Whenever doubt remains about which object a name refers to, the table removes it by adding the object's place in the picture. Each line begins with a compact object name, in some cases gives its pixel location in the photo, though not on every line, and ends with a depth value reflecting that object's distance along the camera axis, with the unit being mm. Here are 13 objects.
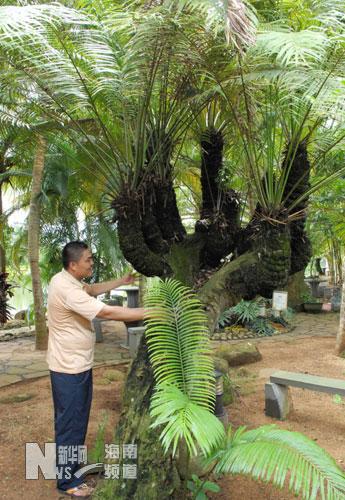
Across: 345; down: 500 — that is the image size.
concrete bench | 3899
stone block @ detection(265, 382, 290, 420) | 4008
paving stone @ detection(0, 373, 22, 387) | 5195
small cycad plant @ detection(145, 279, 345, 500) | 1946
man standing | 2789
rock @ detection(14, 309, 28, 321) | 12714
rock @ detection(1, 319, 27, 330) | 9898
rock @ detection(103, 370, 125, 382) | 5305
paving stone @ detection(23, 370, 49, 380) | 5465
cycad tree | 2871
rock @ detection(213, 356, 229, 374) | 4638
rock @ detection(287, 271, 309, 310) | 11578
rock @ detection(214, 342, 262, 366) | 5973
